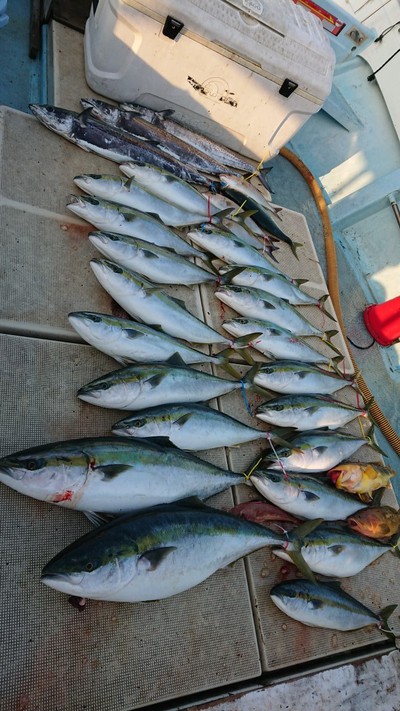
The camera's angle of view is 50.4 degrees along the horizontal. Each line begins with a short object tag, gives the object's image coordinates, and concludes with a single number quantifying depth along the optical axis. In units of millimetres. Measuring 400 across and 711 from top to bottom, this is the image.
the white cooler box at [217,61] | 3041
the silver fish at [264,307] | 2992
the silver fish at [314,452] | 2510
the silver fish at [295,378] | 2797
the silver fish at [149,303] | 2381
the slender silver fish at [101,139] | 2861
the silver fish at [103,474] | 1625
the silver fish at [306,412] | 2654
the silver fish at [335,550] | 2211
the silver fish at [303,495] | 2322
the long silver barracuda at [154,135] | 3285
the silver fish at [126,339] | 2162
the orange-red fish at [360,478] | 2656
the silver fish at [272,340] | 2906
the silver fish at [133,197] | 2758
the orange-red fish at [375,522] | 2545
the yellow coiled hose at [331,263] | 3851
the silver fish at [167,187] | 3084
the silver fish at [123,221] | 2594
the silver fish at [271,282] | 3152
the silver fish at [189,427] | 2051
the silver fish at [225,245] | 3170
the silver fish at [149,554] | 1502
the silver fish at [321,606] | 2080
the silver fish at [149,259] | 2531
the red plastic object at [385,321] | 4523
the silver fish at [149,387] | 2064
